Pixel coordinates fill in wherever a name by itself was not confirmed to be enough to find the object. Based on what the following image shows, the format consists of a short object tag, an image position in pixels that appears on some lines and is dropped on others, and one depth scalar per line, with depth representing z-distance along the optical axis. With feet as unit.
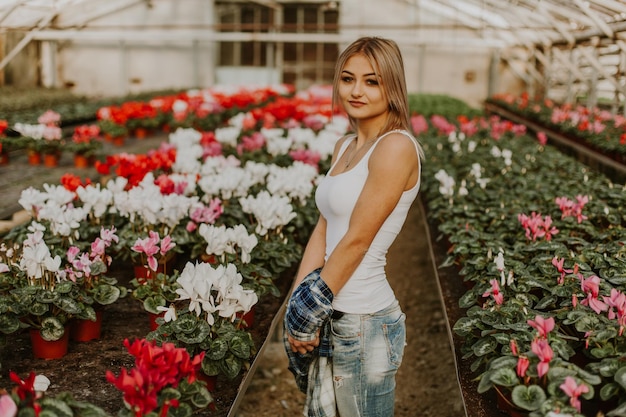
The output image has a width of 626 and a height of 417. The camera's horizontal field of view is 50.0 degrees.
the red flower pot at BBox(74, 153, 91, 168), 20.77
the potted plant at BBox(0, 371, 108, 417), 4.52
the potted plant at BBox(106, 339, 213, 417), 5.07
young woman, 6.15
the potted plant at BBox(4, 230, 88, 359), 7.89
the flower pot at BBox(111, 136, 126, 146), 26.43
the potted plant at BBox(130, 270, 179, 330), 8.39
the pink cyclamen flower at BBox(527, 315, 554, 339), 5.75
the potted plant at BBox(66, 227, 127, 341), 8.37
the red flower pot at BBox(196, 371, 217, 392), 7.20
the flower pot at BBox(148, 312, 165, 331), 8.75
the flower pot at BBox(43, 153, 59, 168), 21.04
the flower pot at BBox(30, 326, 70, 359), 8.07
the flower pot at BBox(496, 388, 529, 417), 6.17
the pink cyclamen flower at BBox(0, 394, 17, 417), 4.47
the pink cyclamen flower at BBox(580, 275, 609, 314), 6.48
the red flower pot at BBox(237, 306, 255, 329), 8.64
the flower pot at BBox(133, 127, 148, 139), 29.43
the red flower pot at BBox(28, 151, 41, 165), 21.01
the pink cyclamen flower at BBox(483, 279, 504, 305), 7.46
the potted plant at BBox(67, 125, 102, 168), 20.67
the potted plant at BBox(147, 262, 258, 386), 7.08
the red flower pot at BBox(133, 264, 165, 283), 10.61
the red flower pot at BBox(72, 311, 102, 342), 8.64
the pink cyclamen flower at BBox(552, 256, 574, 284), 8.08
